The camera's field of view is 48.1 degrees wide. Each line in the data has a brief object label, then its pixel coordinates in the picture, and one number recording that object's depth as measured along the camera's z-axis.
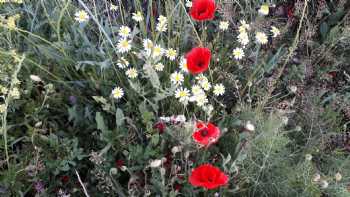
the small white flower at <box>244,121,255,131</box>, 1.09
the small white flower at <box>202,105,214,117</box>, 1.17
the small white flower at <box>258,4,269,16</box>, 1.41
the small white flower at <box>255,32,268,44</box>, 1.52
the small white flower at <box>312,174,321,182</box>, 1.10
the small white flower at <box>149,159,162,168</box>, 1.03
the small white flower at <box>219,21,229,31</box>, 1.58
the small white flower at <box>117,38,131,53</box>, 1.39
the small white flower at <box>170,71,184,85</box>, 1.39
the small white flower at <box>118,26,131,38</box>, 1.42
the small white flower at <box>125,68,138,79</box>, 1.41
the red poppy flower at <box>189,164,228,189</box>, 1.05
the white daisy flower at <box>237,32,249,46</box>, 1.48
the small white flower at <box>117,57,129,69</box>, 1.39
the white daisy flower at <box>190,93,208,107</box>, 1.31
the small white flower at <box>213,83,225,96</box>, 1.47
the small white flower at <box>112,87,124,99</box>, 1.40
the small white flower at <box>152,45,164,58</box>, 1.37
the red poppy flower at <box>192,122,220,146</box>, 1.08
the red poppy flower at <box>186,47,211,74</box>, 1.15
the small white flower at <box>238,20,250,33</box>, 1.51
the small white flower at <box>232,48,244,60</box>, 1.53
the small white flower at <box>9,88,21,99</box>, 1.25
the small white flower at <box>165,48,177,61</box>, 1.46
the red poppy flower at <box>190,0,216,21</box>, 1.21
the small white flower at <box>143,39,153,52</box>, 1.32
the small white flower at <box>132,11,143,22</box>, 1.48
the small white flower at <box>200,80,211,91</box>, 1.42
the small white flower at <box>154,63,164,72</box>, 1.42
